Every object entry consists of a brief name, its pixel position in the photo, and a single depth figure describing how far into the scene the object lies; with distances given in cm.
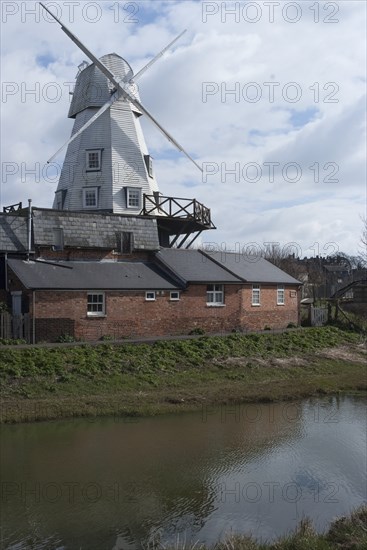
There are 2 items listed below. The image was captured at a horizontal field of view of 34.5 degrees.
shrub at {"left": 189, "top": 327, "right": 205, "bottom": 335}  2948
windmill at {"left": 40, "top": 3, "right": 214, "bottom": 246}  3559
